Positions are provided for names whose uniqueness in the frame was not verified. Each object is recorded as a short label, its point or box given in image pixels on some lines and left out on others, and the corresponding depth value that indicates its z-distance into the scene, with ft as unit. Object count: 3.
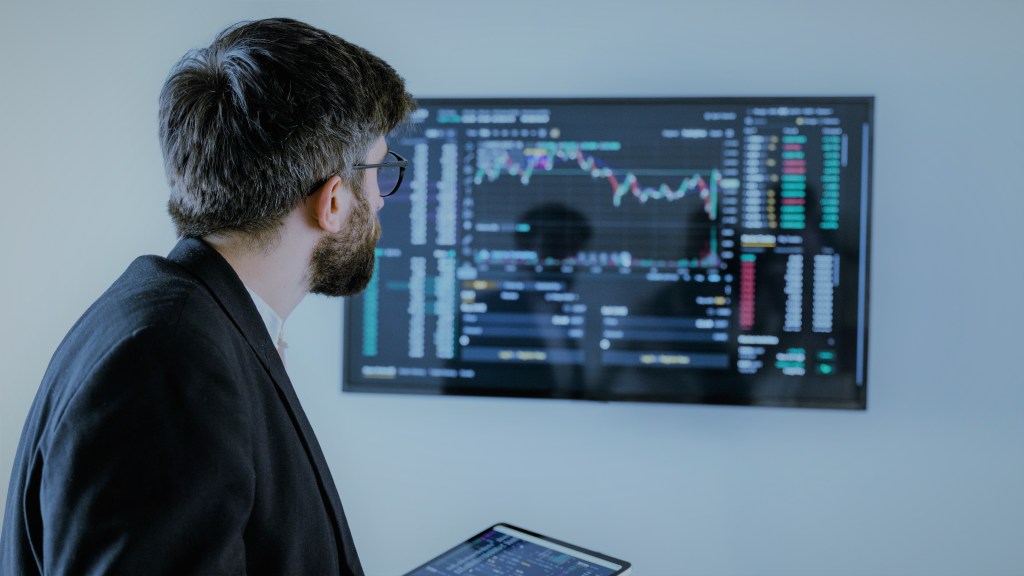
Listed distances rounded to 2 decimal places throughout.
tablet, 4.46
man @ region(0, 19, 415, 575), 2.72
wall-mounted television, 6.76
